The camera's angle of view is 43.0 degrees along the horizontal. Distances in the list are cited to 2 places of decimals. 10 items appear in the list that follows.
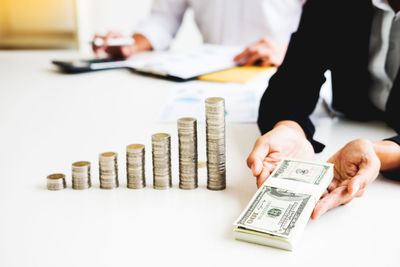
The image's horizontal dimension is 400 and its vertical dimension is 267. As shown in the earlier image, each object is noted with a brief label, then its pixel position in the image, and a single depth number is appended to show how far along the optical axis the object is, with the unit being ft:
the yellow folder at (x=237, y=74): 5.21
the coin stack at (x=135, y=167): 2.81
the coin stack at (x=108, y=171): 2.81
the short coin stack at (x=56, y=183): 2.82
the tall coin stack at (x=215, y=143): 2.72
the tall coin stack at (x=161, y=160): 2.78
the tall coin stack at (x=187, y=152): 2.74
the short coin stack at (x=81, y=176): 2.81
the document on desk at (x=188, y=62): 5.42
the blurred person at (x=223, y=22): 7.27
